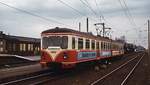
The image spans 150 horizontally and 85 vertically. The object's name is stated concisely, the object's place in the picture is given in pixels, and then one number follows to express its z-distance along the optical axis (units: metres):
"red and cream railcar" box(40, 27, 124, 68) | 10.64
